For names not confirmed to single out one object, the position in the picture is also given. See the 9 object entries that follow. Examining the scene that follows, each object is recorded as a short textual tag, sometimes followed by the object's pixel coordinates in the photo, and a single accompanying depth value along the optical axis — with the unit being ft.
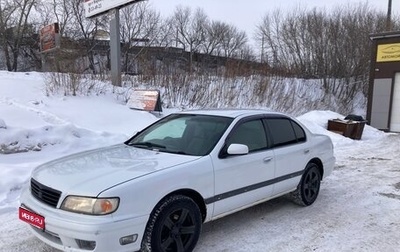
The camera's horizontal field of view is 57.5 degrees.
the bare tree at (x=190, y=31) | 175.52
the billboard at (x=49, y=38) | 53.98
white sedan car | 10.22
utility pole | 89.71
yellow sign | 55.21
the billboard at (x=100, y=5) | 41.09
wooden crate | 42.16
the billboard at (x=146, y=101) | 36.04
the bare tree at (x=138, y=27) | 127.44
